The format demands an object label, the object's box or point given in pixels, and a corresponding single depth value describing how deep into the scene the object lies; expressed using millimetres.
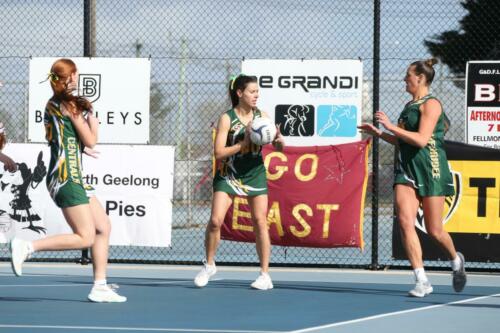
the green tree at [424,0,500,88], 30203
